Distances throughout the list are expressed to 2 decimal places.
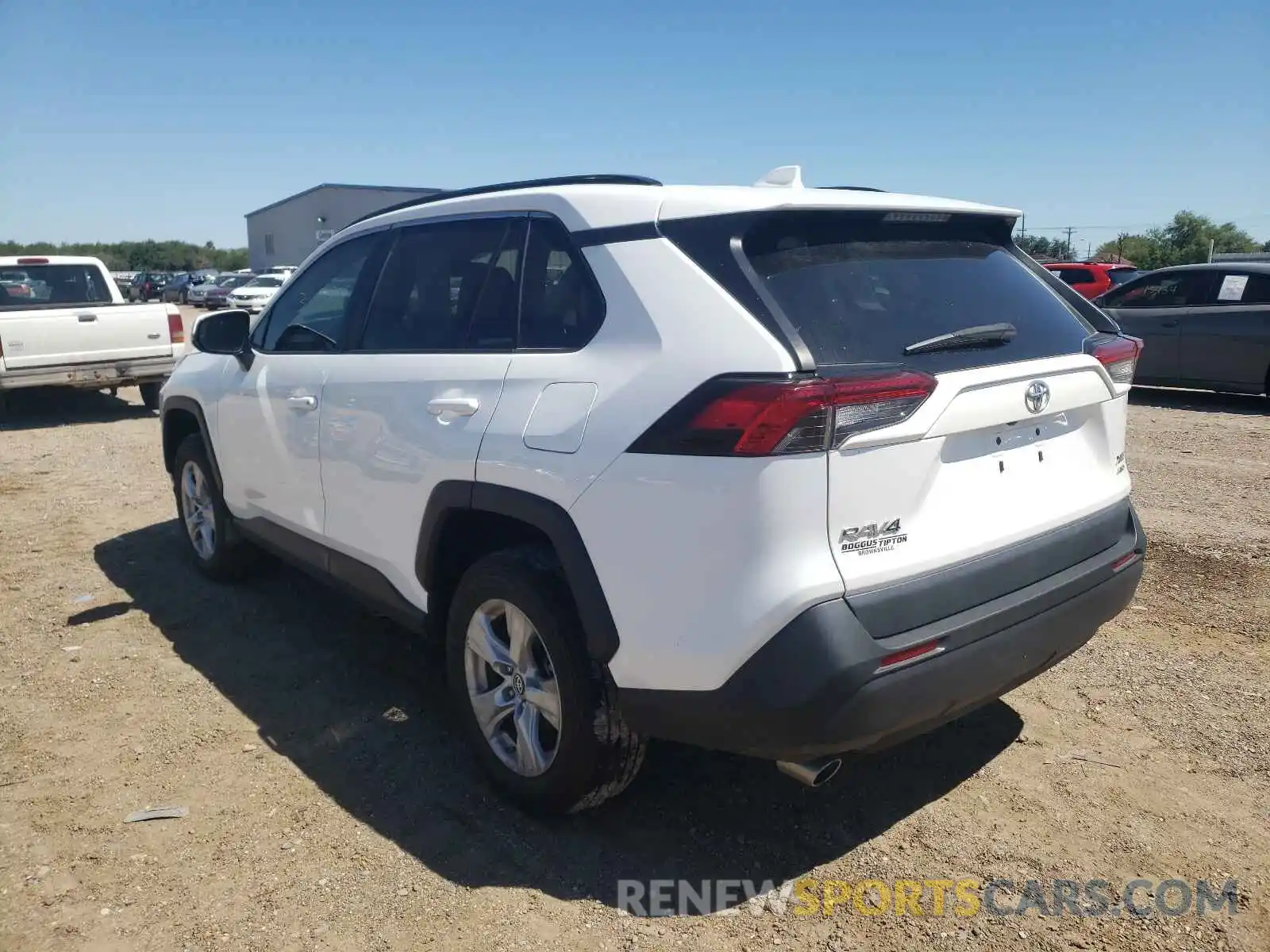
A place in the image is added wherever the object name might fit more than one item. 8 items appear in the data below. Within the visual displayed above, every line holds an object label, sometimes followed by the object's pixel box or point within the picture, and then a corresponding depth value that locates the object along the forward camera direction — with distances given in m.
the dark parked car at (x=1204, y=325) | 10.12
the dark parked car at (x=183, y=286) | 43.81
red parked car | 17.56
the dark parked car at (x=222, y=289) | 36.87
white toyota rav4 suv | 2.29
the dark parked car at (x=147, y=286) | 42.12
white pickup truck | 9.79
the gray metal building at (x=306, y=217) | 53.09
